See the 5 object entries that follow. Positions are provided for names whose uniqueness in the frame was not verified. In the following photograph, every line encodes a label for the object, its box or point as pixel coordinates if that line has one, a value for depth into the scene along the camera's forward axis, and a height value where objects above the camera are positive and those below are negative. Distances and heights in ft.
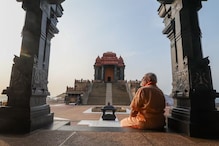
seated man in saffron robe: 10.55 -1.00
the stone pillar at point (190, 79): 9.64 +1.03
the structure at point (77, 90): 79.51 +1.33
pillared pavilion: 110.83 +17.86
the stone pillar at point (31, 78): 10.32 +1.05
